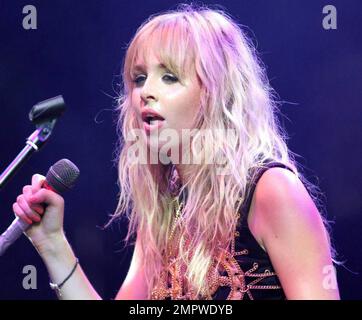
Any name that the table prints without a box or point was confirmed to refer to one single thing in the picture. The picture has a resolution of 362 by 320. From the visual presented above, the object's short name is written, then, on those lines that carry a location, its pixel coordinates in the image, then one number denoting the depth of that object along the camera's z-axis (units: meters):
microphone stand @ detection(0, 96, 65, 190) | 3.14
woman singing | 3.27
